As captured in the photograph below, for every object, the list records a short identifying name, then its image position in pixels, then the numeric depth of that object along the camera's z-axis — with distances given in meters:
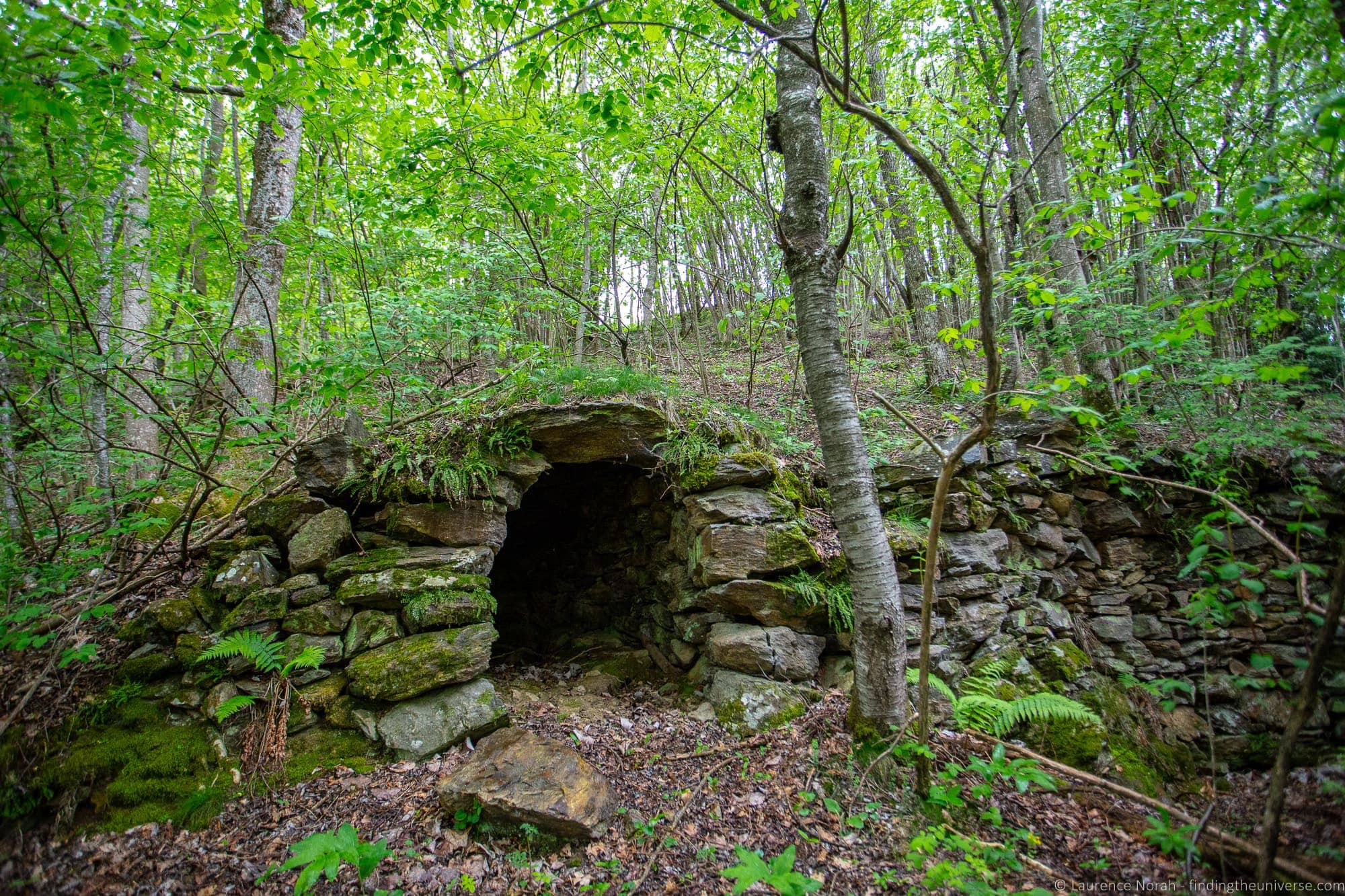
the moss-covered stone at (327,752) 3.34
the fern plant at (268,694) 3.28
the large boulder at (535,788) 2.96
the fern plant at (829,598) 4.18
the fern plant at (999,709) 3.19
